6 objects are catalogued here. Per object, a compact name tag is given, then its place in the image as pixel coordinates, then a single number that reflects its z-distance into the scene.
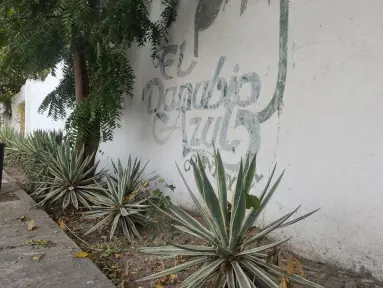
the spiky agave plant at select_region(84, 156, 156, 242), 4.02
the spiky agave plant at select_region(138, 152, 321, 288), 2.24
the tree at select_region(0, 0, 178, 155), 4.67
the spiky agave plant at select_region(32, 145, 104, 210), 4.88
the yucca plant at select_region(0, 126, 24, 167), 8.81
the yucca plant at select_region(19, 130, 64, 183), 5.61
